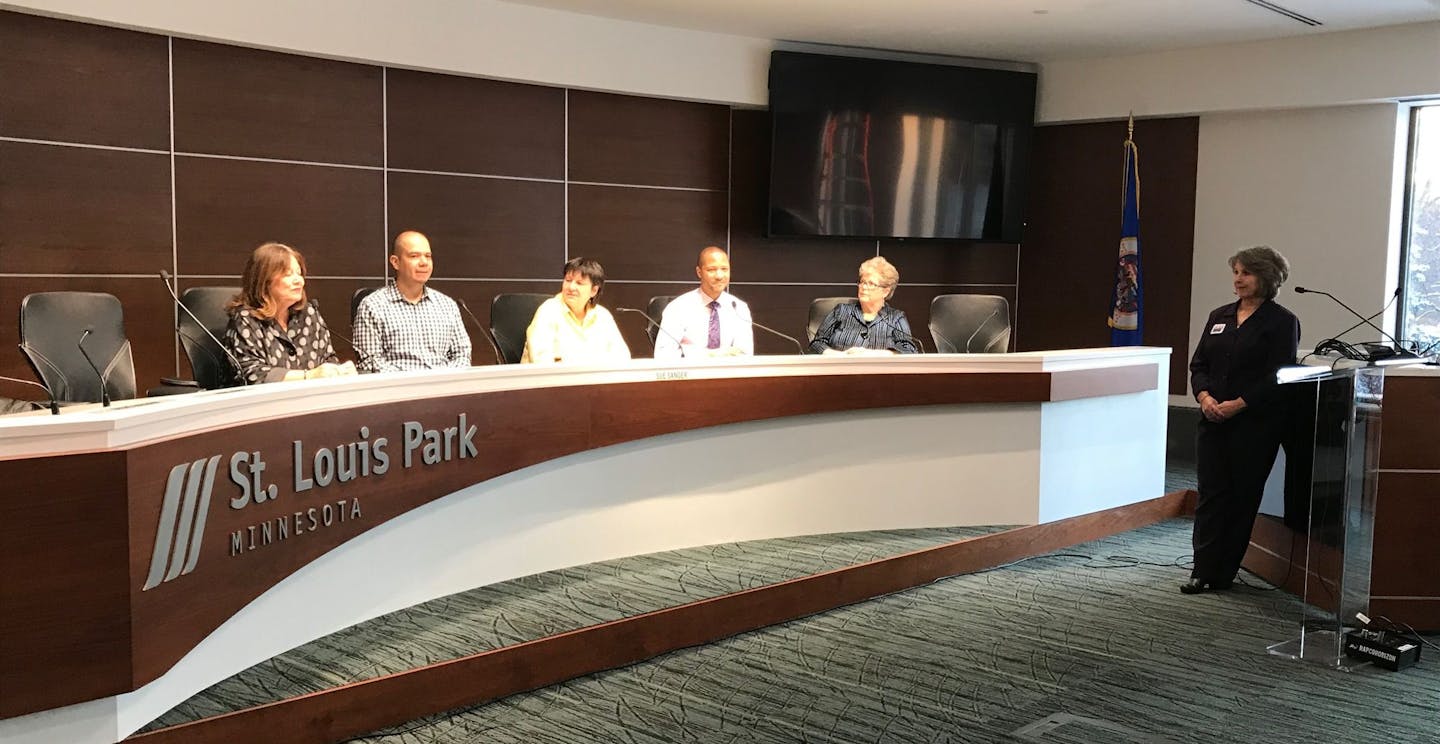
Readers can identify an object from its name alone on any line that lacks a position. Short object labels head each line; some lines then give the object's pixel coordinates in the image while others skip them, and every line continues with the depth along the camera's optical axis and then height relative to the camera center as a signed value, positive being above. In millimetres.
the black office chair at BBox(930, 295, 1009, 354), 6012 -228
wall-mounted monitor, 7934 +879
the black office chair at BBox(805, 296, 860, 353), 5969 -163
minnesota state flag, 8211 -1
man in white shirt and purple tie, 5477 -216
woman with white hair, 5609 -211
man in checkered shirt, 4633 -202
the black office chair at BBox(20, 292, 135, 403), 4387 -301
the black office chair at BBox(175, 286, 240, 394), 4312 -259
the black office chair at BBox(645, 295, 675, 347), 5977 -160
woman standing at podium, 4539 -480
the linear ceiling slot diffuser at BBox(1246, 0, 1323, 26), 6516 +1525
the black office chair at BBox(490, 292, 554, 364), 5398 -225
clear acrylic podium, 3896 -656
